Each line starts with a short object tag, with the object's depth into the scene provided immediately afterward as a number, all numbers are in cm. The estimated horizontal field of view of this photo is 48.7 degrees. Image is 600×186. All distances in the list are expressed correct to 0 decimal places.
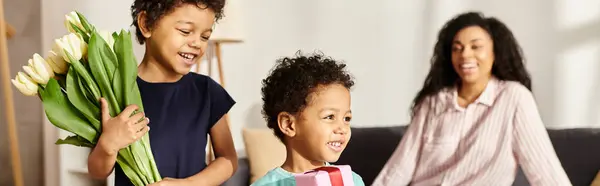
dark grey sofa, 278
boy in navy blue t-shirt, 118
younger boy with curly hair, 120
